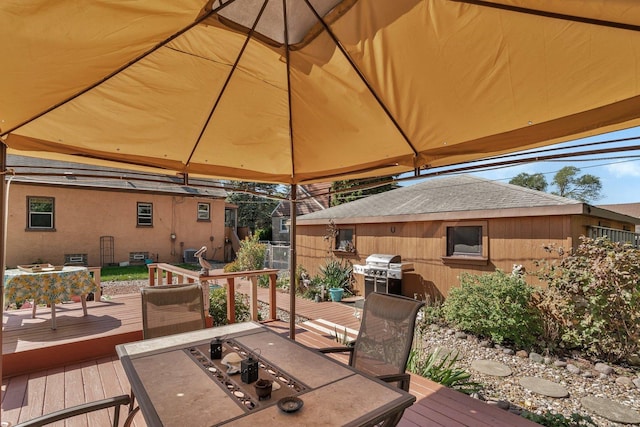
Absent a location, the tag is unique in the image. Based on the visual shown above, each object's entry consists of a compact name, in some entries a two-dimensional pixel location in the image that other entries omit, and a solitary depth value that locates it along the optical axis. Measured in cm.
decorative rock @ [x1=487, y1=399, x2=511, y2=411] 358
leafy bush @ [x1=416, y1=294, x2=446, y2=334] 666
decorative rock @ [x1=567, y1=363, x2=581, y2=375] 458
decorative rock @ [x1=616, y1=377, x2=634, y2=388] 422
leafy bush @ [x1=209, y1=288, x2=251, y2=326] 555
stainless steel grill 790
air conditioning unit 1488
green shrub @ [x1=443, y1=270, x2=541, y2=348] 542
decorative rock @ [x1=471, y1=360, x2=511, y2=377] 455
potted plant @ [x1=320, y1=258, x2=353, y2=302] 949
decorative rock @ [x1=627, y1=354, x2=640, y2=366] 470
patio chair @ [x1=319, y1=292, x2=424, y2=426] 233
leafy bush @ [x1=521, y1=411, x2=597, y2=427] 304
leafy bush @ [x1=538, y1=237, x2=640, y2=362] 470
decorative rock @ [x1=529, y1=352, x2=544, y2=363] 495
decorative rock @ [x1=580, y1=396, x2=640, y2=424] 346
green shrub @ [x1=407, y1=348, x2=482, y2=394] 370
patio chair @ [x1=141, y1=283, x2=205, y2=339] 290
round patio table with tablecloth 420
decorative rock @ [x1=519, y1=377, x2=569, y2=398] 400
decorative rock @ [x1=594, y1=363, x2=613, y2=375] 452
